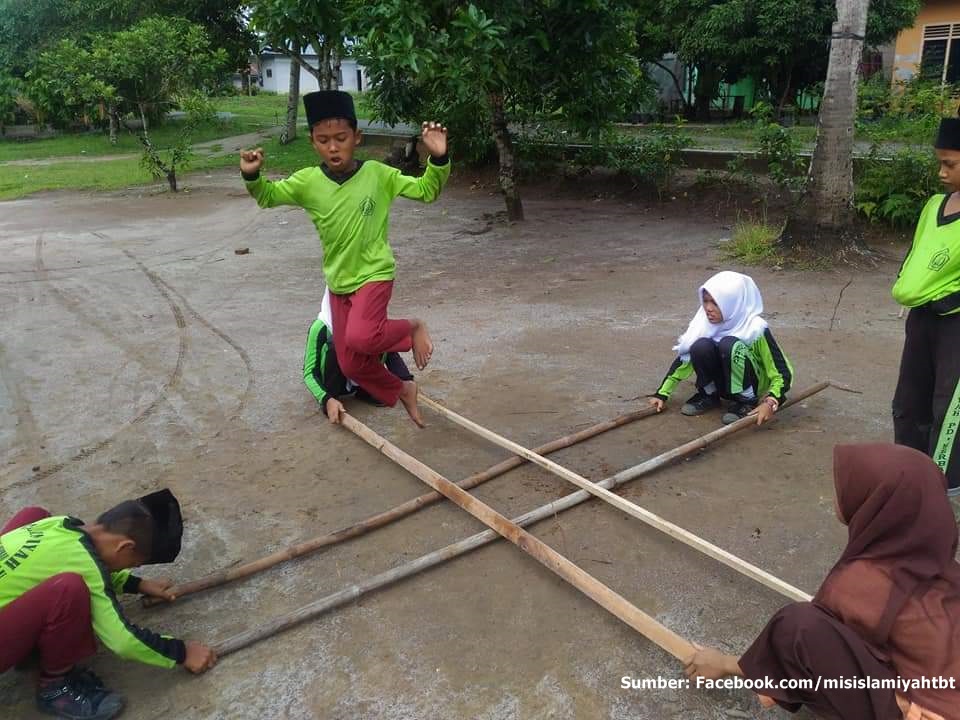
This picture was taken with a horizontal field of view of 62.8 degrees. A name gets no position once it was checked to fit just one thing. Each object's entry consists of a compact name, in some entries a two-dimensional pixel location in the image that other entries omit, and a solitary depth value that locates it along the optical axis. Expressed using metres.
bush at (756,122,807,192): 10.02
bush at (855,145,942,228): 9.17
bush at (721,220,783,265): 8.81
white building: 48.94
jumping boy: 4.36
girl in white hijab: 4.64
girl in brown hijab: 2.09
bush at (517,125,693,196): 12.26
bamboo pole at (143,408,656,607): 3.22
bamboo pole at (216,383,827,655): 2.90
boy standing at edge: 3.56
